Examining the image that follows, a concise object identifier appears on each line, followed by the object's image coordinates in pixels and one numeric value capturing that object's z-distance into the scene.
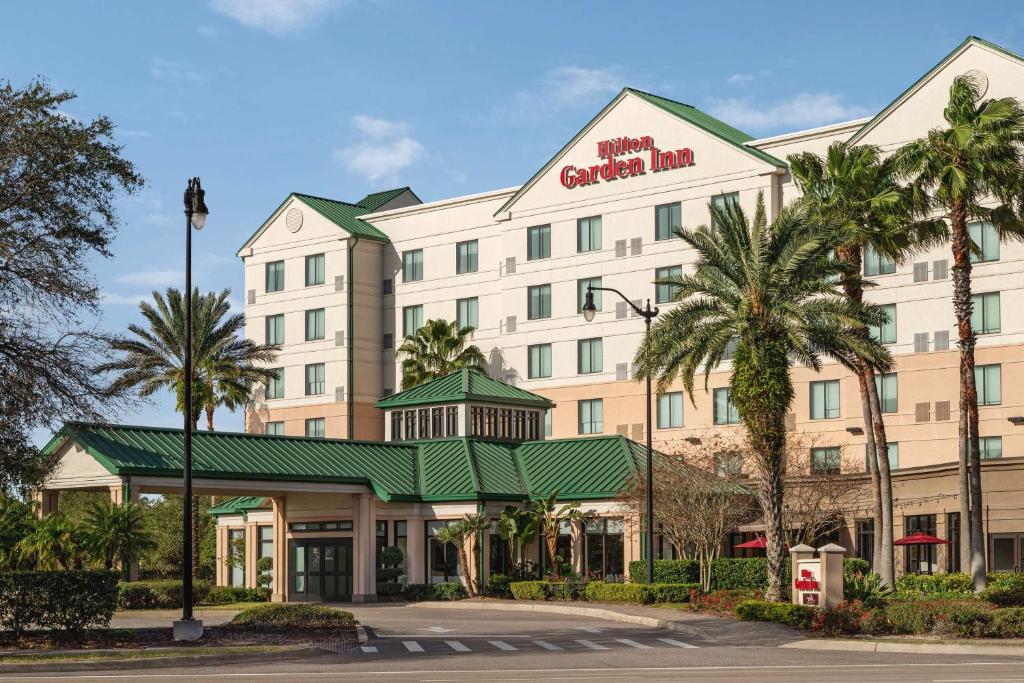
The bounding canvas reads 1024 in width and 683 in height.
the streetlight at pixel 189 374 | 30.52
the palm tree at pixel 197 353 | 68.69
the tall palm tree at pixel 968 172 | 41.50
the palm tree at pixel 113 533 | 44.41
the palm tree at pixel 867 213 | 43.97
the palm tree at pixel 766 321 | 37.97
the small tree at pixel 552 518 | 51.72
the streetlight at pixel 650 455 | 42.25
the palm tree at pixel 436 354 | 72.56
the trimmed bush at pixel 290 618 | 32.62
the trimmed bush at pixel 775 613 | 32.53
